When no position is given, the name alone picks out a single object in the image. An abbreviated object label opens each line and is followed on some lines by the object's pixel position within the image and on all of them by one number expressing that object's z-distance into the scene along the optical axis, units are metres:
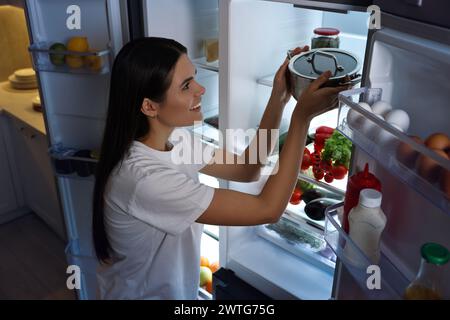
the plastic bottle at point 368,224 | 0.88
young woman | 1.15
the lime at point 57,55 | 1.63
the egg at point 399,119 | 0.87
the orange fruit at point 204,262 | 2.13
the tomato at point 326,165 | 1.47
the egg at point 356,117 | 0.88
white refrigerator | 0.94
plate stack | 3.11
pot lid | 1.05
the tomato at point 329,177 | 1.48
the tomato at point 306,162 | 1.54
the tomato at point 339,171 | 1.45
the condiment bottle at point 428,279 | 0.75
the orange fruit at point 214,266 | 2.10
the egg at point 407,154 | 0.79
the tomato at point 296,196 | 1.73
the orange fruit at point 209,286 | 2.10
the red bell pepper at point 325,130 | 1.54
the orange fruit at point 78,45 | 1.60
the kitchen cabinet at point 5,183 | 2.88
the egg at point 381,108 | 0.90
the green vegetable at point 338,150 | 1.42
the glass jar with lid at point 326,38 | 1.30
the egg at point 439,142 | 0.76
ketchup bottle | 0.93
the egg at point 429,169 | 0.76
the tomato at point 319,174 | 1.50
